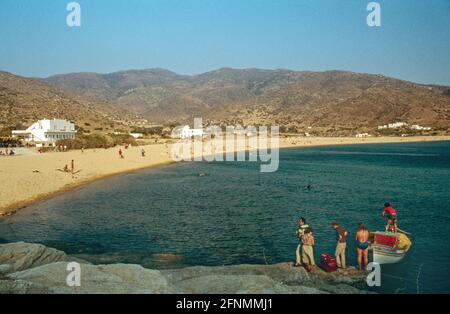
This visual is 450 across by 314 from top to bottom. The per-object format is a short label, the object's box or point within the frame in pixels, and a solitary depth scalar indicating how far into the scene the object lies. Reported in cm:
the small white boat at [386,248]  1485
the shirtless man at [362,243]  1450
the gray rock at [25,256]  1288
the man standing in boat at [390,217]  1709
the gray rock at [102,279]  1048
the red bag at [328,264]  1392
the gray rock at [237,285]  1074
